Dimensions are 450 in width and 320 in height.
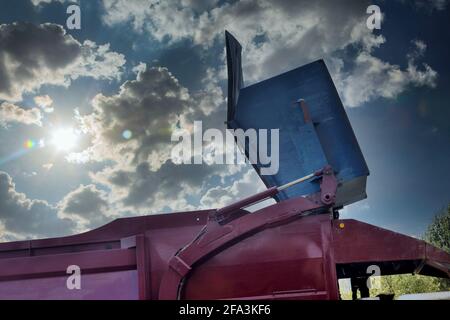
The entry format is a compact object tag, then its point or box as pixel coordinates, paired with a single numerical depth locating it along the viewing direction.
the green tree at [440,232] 23.48
